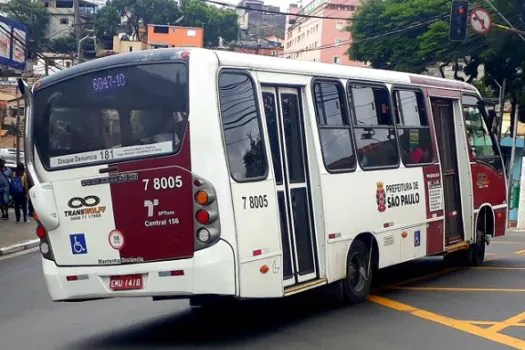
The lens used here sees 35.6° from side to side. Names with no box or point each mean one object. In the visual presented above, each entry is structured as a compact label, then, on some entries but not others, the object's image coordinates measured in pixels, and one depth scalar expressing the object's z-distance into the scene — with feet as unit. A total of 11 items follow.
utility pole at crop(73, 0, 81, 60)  104.99
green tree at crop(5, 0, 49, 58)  200.34
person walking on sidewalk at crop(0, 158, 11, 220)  77.92
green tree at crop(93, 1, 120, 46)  208.64
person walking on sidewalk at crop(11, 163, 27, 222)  76.64
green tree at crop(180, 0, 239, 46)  227.61
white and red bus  24.03
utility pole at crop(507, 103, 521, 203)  107.34
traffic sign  69.36
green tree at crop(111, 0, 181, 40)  217.15
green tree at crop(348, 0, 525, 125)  107.04
